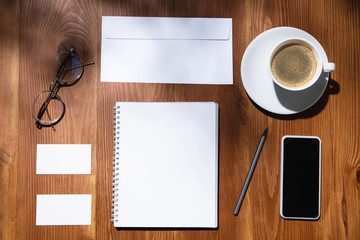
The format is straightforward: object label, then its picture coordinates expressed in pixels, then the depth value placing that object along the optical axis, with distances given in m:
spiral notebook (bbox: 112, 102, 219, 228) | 0.61
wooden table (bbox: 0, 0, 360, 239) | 0.62
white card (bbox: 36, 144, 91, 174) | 0.62
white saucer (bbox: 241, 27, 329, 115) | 0.61
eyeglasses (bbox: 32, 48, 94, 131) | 0.62
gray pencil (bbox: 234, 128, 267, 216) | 0.62
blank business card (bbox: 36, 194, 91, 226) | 0.62
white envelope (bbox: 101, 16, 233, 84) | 0.62
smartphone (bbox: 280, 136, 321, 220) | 0.62
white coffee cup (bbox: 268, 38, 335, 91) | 0.57
